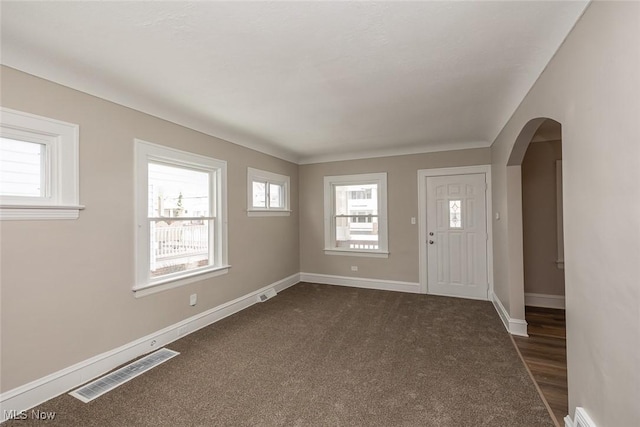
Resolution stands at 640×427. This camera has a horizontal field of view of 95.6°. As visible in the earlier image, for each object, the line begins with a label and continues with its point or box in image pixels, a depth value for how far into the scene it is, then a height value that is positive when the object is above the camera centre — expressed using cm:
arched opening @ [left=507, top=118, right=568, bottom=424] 377 -24
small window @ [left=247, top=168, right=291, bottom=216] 430 +39
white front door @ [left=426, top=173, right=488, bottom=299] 442 -32
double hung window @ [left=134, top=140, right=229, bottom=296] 279 +0
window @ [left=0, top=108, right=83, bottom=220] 195 +37
